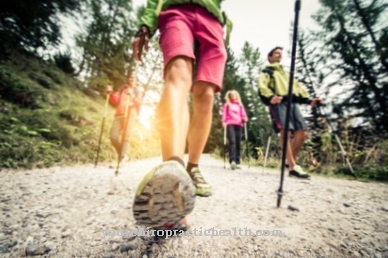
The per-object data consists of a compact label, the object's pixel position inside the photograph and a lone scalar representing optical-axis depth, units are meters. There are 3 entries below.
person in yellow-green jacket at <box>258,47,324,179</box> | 4.00
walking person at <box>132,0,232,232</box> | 0.95
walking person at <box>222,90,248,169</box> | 6.49
